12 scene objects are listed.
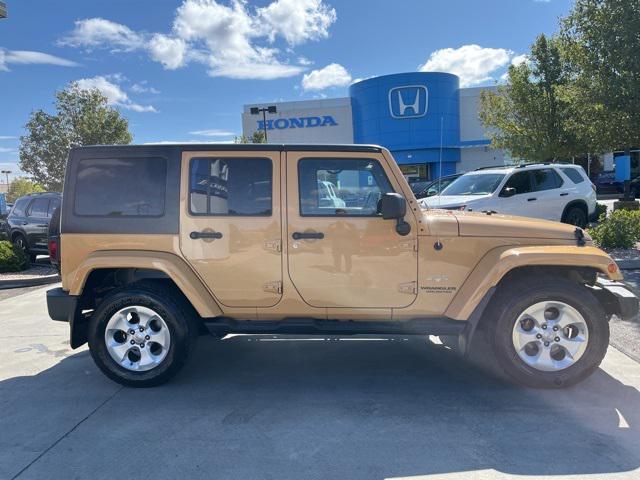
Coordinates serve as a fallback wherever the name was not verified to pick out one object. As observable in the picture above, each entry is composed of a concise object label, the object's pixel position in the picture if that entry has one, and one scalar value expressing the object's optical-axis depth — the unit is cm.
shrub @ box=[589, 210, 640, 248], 905
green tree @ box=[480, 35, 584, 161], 1672
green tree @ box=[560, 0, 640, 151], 910
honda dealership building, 3416
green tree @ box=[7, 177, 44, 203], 6109
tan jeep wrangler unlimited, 376
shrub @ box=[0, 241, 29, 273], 966
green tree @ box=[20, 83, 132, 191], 2345
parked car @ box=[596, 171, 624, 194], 2811
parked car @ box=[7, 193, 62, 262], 1080
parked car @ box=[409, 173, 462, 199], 1179
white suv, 952
